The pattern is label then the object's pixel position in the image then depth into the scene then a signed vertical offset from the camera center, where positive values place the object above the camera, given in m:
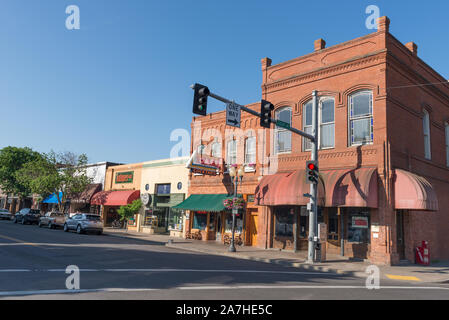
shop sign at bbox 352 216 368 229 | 17.55 -0.12
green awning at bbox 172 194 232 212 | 23.99 +0.72
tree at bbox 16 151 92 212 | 38.78 +3.38
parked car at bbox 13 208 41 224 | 39.70 -1.16
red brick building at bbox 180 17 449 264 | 16.77 +3.61
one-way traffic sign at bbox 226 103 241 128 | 13.65 +3.89
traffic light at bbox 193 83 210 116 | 12.21 +3.91
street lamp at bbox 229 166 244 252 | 19.28 +2.08
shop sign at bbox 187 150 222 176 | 24.42 +3.41
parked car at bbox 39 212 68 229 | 33.56 -1.27
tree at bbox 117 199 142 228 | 33.91 +0.06
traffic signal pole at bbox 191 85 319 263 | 15.97 +0.44
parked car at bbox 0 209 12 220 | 50.28 -1.51
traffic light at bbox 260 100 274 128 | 14.28 +4.11
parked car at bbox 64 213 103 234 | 27.89 -1.19
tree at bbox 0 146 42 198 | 55.69 +6.59
